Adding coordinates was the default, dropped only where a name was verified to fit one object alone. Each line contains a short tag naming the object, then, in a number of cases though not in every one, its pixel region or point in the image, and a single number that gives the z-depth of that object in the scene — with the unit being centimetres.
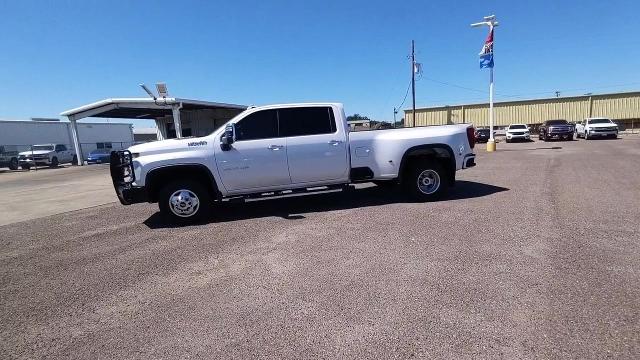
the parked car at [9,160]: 3128
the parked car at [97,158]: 3334
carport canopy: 2414
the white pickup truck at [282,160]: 639
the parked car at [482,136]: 3503
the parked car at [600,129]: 2817
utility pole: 4251
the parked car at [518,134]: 3039
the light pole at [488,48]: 1919
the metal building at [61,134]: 3594
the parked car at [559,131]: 2859
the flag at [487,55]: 1956
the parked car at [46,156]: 3096
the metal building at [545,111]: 4347
